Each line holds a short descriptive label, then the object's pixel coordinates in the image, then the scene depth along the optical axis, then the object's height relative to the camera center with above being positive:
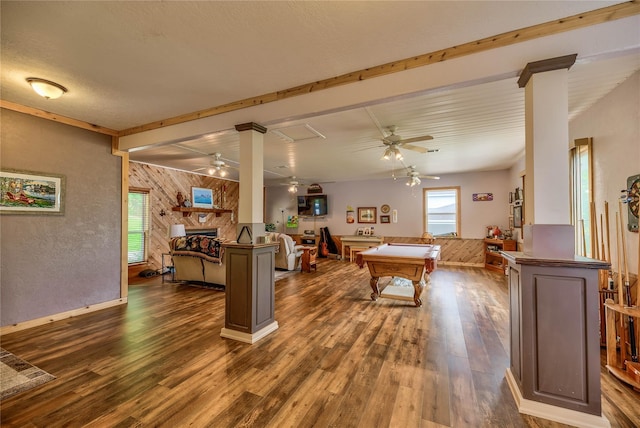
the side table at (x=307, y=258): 6.60 -1.07
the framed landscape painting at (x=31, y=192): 3.14 +0.33
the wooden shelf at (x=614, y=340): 2.12 -1.08
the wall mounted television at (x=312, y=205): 9.39 +0.42
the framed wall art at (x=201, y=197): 7.49 +0.59
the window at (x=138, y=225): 6.10 -0.19
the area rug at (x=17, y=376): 2.05 -1.35
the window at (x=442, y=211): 7.71 +0.16
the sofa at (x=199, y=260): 4.99 -0.86
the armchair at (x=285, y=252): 6.45 -0.90
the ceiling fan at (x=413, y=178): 6.23 +0.92
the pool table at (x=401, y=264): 3.81 -0.74
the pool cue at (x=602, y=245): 2.61 -0.30
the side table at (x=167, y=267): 6.33 -1.28
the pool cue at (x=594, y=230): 2.73 -0.15
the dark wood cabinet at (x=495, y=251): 6.31 -0.92
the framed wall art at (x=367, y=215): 8.77 +0.05
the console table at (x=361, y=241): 8.23 -0.78
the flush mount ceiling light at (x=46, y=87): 2.54 +1.31
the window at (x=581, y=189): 3.20 +0.35
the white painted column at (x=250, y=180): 3.02 +0.43
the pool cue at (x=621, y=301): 2.21 -0.74
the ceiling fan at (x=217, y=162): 5.14 +1.10
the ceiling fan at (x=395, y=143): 3.76 +1.09
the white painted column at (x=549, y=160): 1.80 +0.40
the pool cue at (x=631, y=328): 2.21 -0.96
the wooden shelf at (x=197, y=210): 6.99 +0.20
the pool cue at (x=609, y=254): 2.50 -0.37
